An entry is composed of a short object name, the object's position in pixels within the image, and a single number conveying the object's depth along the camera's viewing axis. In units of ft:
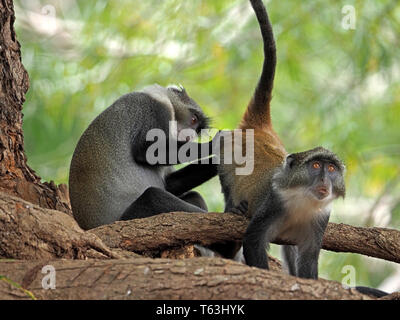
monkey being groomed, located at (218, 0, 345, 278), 14.84
